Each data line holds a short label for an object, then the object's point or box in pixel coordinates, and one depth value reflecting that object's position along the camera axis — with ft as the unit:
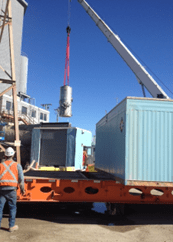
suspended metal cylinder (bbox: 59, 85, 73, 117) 74.18
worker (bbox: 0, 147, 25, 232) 19.29
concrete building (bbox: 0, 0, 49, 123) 141.90
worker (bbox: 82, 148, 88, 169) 87.45
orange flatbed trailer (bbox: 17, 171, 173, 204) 23.08
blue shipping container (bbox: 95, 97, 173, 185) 22.02
